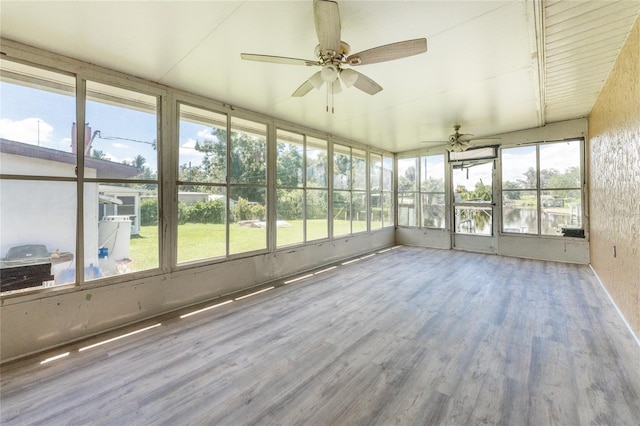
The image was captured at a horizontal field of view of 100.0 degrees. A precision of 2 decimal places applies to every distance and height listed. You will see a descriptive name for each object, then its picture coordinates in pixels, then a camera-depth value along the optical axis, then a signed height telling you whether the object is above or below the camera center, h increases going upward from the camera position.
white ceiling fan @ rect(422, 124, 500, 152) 5.78 +1.62
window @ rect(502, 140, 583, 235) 5.91 +0.60
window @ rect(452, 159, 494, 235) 7.16 +0.48
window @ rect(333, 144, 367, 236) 6.53 +0.64
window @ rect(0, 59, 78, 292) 2.54 +0.39
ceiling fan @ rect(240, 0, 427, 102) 1.92 +1.36
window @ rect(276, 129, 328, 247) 5.11 +0.54
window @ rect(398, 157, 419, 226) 8.41 +0.73
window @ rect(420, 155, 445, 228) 7.95 +0.70
